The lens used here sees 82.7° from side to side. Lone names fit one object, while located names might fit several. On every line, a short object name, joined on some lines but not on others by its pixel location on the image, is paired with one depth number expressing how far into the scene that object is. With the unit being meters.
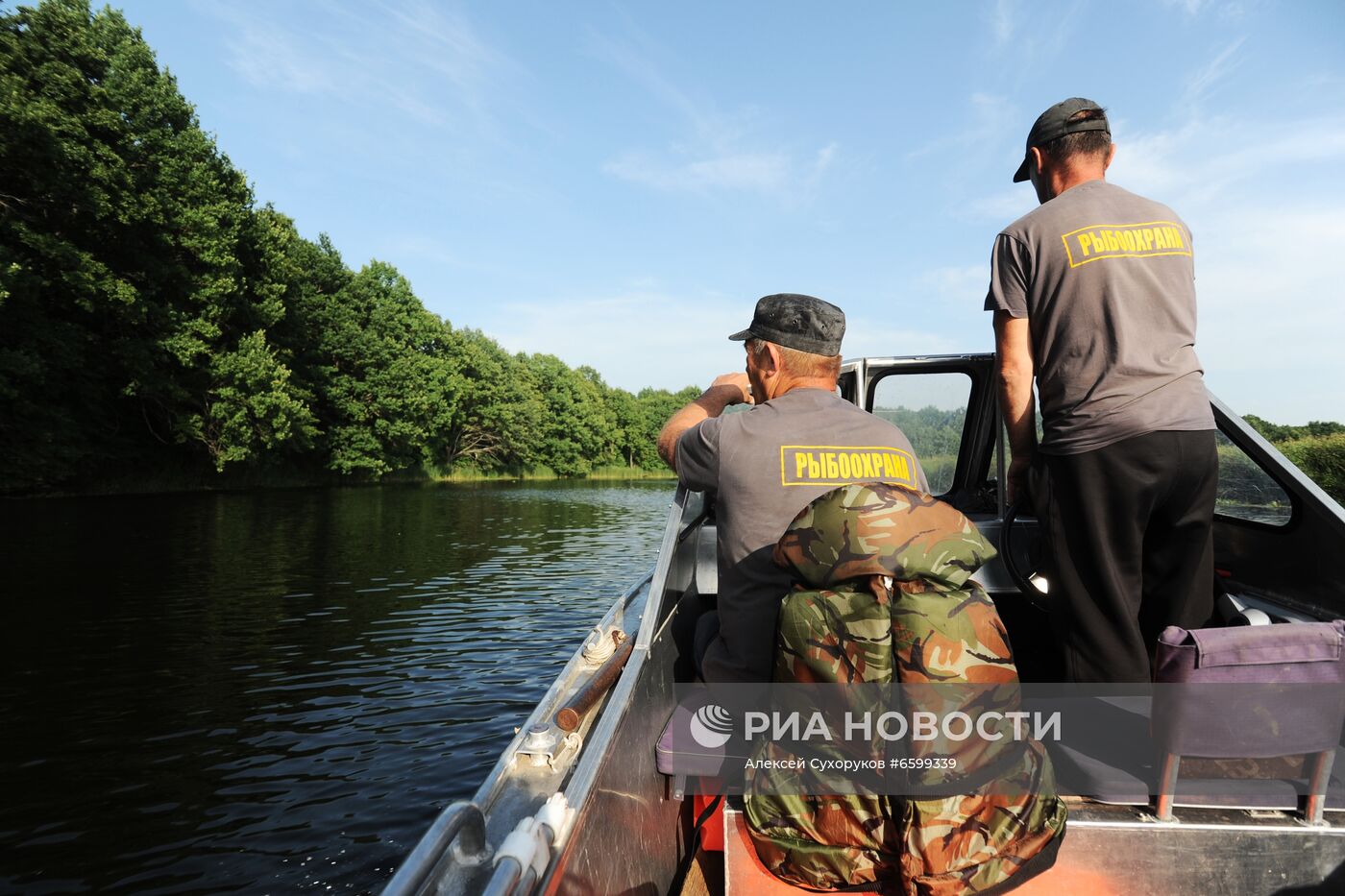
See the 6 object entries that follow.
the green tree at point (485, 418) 57.78
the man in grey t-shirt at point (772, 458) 2.42
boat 1.59
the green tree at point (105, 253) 24.91
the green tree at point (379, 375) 44.78
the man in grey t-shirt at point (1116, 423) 2.33
